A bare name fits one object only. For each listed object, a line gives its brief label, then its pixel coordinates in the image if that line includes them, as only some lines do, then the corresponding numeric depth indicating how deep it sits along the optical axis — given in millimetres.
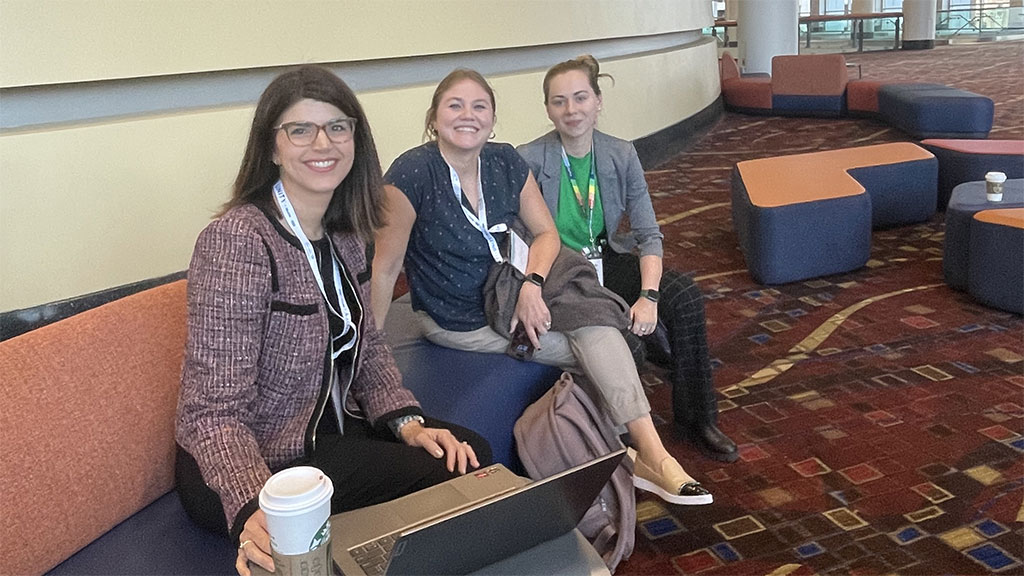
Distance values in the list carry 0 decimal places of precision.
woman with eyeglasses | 1686
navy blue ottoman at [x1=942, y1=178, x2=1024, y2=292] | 4172
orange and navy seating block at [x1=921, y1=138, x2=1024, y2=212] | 5289
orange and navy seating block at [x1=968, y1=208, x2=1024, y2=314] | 3848
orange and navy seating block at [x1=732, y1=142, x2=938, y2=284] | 4445
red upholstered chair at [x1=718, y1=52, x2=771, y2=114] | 11078
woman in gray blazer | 2859
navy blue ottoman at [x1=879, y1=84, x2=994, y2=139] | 7621
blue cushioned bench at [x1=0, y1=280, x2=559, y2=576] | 1653
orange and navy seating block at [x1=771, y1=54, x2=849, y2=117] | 10312
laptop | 1293
